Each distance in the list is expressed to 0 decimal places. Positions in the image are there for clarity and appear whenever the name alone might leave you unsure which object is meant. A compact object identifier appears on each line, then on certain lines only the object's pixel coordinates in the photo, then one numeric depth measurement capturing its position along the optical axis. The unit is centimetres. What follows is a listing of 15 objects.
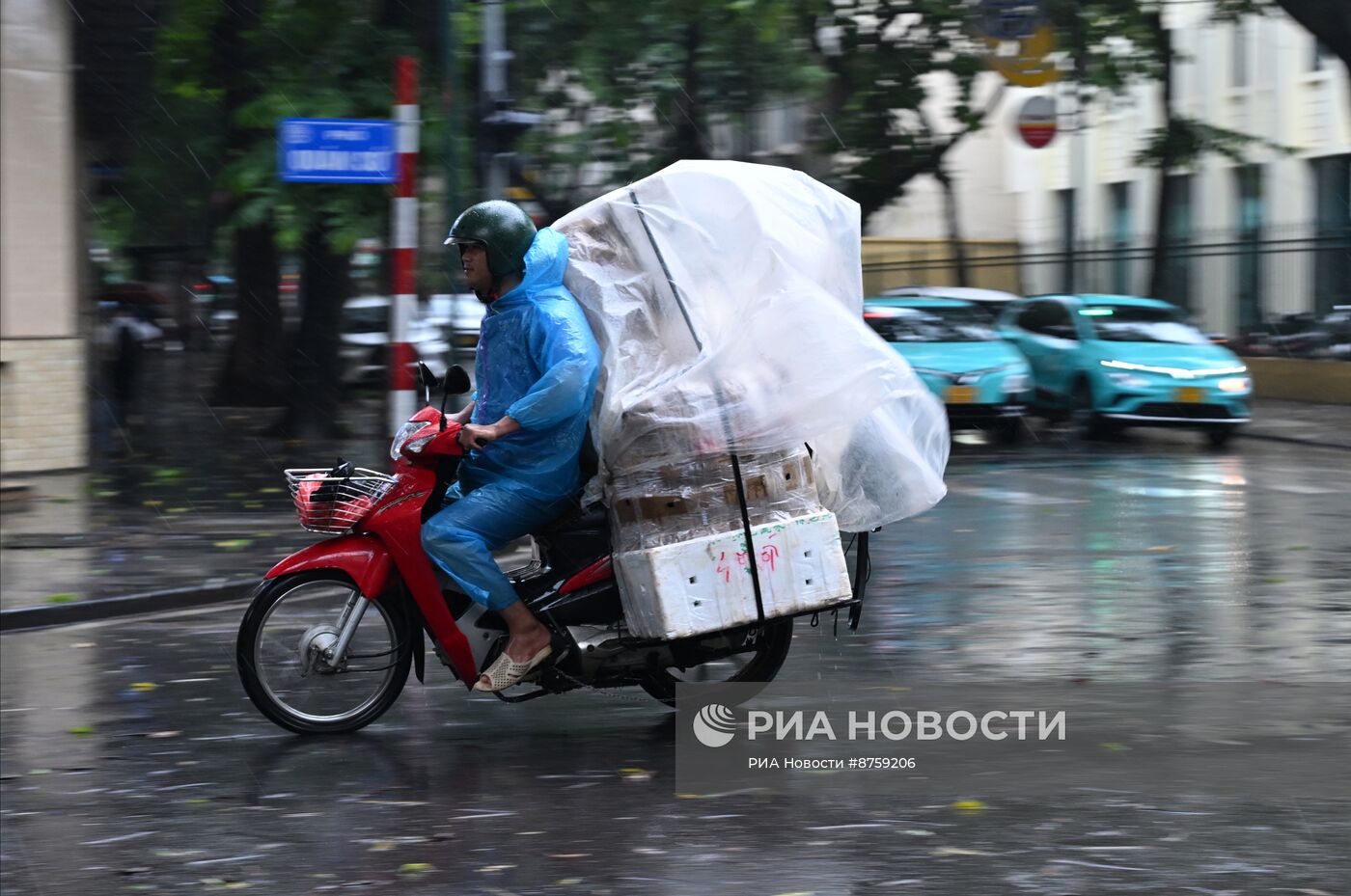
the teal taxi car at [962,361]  1991
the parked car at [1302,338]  2747
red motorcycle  664
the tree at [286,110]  1609
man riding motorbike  640
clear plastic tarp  637
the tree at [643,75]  1952
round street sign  2139
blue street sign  1230
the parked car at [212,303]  4653
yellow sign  2020
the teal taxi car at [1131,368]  2014
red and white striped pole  1259
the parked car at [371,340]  2931
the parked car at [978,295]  2169
